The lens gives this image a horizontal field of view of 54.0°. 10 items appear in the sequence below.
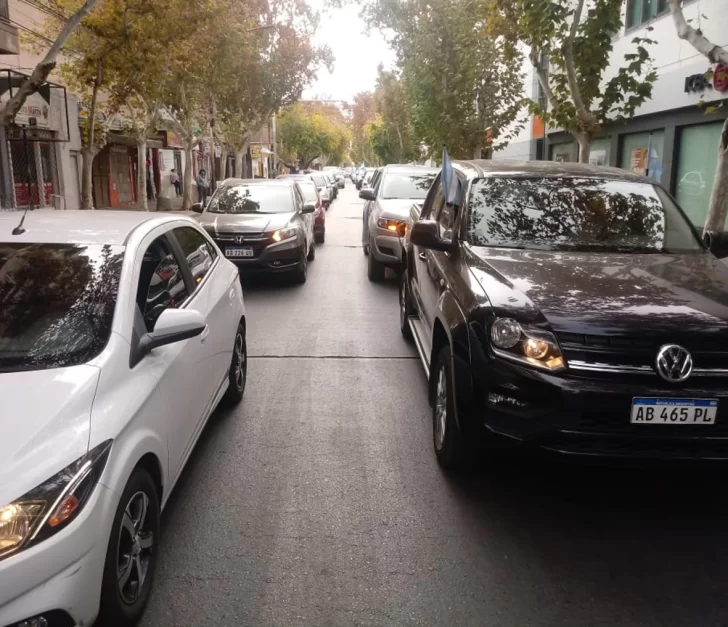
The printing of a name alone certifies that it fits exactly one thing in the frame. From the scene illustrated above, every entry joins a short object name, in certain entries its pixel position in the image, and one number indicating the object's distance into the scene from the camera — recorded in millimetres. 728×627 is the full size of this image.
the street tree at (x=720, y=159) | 8281
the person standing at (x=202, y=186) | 30250
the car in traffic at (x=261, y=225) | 10391
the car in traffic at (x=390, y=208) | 10641
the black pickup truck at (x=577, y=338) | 3457
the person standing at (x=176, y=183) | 32356
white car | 2270
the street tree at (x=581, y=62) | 10898
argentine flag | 5180
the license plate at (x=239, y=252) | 10375
